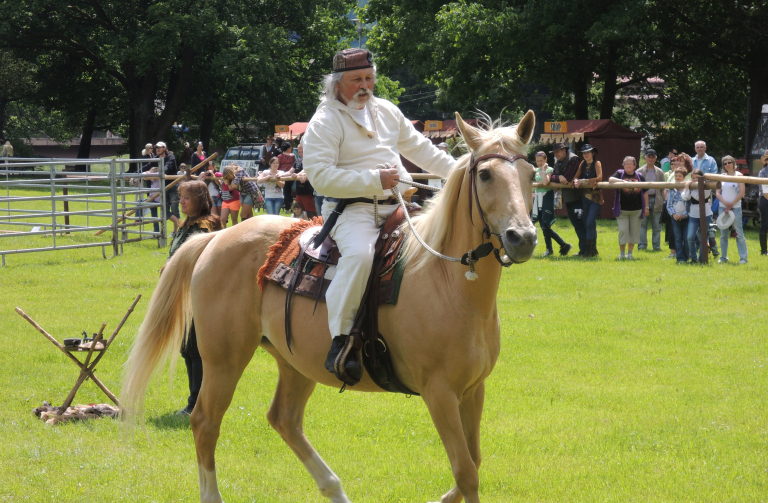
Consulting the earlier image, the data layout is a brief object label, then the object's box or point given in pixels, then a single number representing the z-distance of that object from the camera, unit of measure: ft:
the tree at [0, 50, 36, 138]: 147.73
